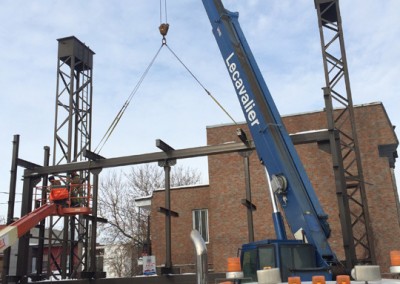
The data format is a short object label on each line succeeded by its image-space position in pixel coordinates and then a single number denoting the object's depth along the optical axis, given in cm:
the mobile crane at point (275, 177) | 890
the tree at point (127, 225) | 4153
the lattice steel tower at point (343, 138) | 1188
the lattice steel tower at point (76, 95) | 2238
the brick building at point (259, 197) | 2206
